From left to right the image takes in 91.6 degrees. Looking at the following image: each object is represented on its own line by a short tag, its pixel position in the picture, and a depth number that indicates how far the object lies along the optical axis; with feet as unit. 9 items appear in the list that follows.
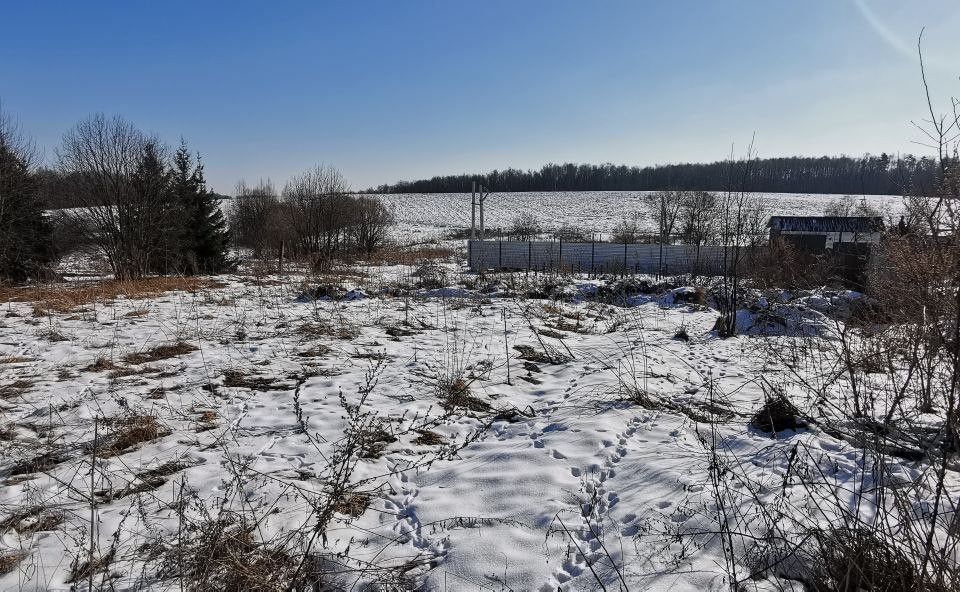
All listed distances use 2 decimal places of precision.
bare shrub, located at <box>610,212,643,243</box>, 123.85
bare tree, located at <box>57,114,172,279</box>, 56.54
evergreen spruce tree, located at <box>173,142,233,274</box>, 75.31
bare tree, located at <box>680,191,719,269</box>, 109.70
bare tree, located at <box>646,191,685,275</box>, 126.46
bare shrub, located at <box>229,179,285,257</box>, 87.35
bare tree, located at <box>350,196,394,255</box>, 107.55
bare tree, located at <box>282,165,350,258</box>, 78.69
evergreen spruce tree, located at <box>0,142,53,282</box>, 51.62
